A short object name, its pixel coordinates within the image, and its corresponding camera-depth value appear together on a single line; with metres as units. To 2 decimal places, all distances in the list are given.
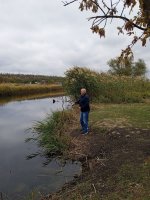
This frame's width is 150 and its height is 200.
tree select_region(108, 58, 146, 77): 27.64
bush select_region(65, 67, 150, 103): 11.70
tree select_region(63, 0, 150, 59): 3.00
